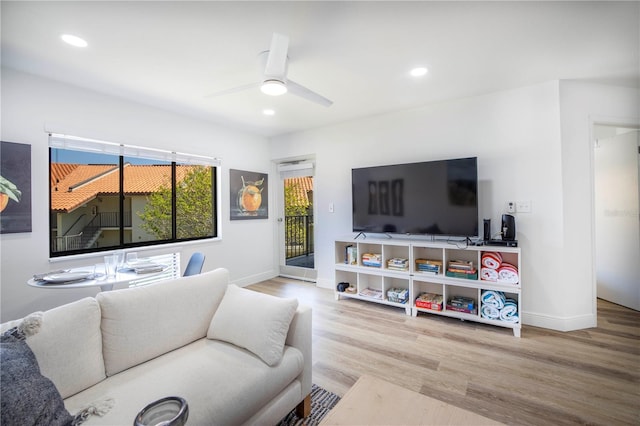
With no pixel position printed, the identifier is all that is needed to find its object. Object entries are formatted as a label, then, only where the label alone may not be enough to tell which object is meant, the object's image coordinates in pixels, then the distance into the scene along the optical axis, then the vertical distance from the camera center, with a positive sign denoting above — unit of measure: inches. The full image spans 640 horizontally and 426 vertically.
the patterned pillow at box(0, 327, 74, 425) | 34.8 -23.4
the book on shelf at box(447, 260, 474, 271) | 115.3 -22.1
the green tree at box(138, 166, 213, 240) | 138.6 +4.9
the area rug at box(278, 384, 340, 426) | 63.8 -48.2
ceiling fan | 74.9 +42.2
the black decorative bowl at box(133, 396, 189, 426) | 29.5 -22.2
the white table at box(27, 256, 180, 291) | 79.1 -18.9
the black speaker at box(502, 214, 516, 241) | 108.9 -6.5
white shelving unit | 108.0 -28.4
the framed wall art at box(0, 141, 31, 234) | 91.4 +12.6
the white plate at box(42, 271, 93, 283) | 80.5 -17.6
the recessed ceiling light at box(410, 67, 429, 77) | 97.5 +52.1
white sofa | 46.4 -28.1
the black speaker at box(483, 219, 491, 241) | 111.9 -6.5
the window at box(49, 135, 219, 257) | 109.5 +10.7
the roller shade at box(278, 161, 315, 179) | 180.7 +32.2
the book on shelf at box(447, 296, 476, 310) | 114.6 -38.4
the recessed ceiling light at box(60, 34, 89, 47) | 77.0 +51.9
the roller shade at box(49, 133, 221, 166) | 104.8 +30.9
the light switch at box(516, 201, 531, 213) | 112.6 +2.7
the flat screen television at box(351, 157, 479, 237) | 115.7 +7.6
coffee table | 43.9 -33.5
